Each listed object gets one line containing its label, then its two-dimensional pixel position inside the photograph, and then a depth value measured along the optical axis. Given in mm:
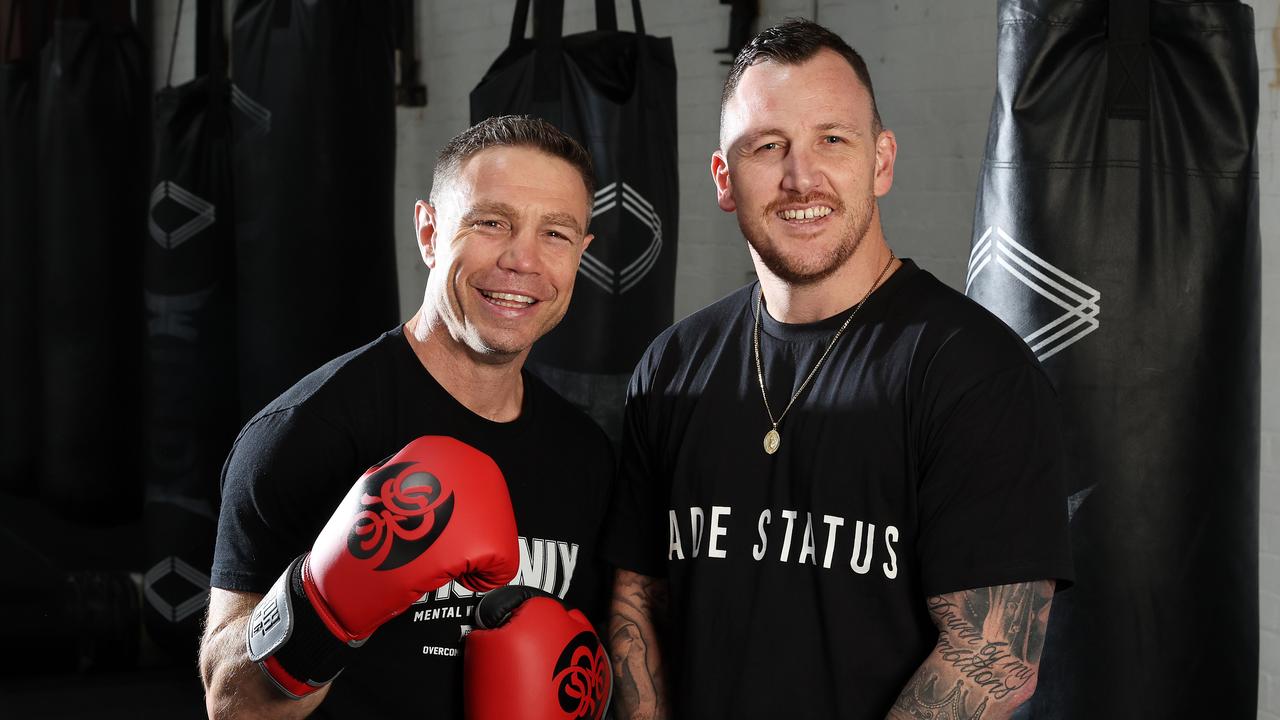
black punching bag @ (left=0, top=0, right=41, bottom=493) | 5023
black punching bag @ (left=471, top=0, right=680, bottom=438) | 2699
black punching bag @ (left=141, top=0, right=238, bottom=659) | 3422
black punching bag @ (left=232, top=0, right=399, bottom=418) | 2988
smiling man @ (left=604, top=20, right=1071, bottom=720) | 1431
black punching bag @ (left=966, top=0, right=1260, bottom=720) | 1868
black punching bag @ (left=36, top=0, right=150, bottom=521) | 4234
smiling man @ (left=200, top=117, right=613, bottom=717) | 1558
